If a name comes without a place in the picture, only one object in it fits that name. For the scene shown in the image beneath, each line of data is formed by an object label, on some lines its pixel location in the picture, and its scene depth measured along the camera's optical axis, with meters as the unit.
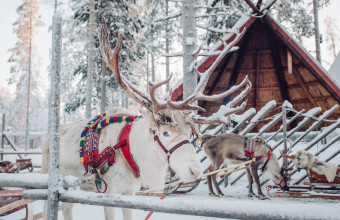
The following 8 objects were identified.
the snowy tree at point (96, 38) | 13.88
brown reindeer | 5.81
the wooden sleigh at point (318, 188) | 5.56
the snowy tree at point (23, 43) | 23.20
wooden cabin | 7.88
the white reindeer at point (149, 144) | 2.37
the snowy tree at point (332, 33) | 29.81
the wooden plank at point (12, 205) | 2.73
